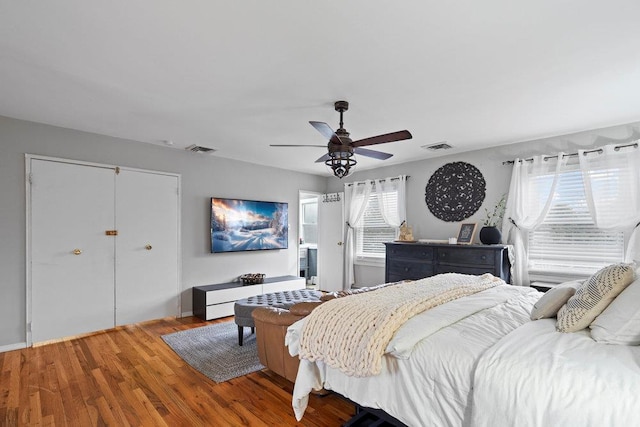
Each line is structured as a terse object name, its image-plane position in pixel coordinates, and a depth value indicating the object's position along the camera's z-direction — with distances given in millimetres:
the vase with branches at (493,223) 4293
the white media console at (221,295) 4677
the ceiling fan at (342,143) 2757
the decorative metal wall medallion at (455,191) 4828
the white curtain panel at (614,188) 3480
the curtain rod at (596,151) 3502
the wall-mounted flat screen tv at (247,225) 5258
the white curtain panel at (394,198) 5656
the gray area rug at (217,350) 3031
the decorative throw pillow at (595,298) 1619
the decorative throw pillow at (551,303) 1900
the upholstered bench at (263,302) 3533
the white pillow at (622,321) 1451
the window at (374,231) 5941
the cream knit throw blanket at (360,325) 1728
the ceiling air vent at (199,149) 4710
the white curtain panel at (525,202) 4109
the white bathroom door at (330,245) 6523
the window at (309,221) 7836
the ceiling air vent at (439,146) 4518
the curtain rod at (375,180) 5789
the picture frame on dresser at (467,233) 4605
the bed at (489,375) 1229
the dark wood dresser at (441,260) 4117
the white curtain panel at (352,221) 6309
